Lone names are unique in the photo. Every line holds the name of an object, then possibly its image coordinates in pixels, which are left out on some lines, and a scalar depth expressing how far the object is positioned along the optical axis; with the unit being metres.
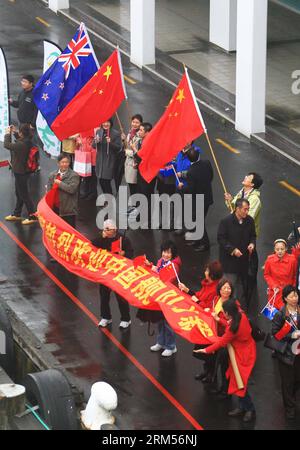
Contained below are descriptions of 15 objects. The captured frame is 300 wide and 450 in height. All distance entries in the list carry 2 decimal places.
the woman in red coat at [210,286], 18.34
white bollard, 16.88
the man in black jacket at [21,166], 23.47
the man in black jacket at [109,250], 19.62
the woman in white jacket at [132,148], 23.23
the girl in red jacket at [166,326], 18.94
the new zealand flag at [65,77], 23.98
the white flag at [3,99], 24.89
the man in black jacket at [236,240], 20.16
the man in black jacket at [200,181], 22.39
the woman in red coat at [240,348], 17.14
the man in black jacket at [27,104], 26.06
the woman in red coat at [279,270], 19.19
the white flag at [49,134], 25.23
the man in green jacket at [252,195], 20.86
